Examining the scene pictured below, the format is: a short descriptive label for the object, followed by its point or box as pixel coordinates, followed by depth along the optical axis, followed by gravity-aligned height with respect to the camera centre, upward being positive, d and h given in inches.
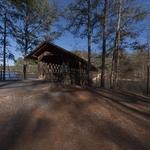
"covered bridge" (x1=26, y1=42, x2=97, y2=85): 331.3 +36.5
